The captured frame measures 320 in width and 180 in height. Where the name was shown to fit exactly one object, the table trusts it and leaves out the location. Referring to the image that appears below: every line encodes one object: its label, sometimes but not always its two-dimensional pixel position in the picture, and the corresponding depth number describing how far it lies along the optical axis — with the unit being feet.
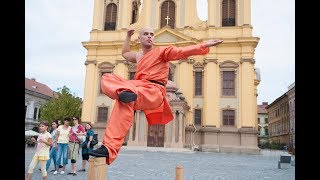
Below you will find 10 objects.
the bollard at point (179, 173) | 12.22
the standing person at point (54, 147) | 32.27
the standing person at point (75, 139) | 33.40
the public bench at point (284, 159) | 47.34
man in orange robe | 10.46
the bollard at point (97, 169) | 8.86
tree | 128.36
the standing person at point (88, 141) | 31.19
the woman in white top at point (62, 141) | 31.73
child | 24.80
